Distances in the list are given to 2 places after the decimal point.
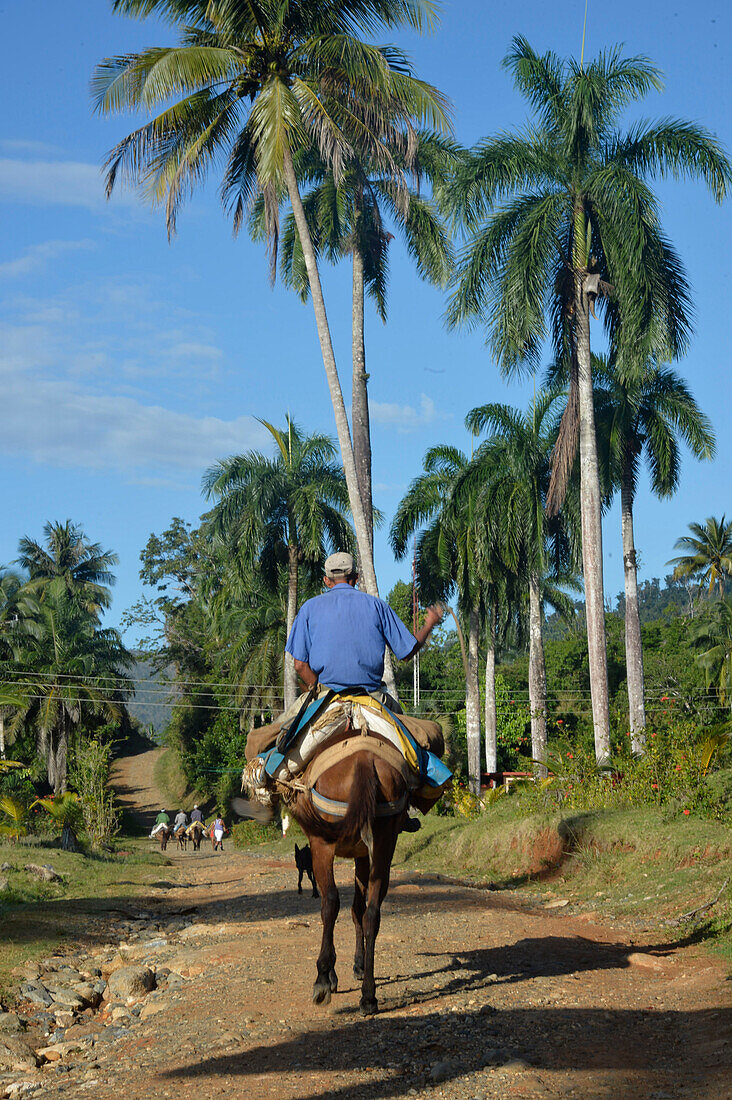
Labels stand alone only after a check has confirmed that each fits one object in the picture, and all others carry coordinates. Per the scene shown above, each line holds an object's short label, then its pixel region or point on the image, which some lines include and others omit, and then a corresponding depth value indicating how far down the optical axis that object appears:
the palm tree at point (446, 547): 36.06
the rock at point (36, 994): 8.55
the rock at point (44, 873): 18.06
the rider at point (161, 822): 39.33
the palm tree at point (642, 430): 29.39
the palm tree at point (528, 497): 33.19
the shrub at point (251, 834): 35.12
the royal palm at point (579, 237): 23.27
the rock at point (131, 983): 8.62
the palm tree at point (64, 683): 46.56
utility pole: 40.02
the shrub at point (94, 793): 28.02
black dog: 15.16
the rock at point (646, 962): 7.97
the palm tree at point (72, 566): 62.38
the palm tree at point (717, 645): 47.12
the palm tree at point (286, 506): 36.53
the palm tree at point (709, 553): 66.19
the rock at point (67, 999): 8.59
